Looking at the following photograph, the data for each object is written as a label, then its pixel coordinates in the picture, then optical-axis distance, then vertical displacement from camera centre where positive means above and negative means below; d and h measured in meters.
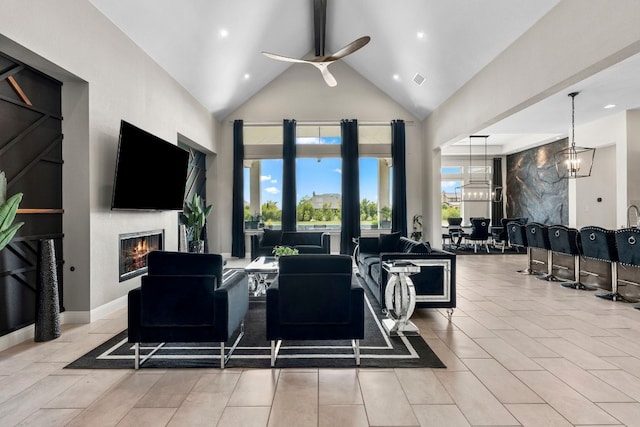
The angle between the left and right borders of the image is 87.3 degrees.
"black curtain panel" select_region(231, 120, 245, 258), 8.87 +0.46
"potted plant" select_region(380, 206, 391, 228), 9.27 -0.16
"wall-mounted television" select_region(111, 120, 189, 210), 4.18 +0.59
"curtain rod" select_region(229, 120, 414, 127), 8.95 +2.38
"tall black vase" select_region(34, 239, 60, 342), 3.34 -0.80
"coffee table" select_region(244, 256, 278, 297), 4.56 -0.80
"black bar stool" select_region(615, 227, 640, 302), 4.41 -0.49
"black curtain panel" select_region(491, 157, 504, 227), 12.55 +0.80
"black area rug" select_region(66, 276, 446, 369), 2.81 -1.27
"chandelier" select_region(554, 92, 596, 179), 6.24 +1.14
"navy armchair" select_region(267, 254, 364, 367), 2.80 -0.73
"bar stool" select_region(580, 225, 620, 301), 4.87 -0.58
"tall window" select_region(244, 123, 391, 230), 9.09 +0.98
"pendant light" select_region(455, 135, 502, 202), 12.13 +0.73
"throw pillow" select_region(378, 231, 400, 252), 6.11 -0.56
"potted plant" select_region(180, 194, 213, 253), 7.13 -0.18
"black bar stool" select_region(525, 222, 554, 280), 6.20 -0.56
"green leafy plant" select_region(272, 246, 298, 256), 4.89 -0.57
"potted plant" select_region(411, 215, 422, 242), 8.88 -0.38
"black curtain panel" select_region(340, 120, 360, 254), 8.86 +0.68
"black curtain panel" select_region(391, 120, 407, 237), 8.91 +0.89
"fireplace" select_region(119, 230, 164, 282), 4.60 -0.55
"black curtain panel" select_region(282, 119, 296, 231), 8.87 +0.95
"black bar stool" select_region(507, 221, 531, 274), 6.89 -0.52
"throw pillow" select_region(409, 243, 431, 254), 4.40 -0.50
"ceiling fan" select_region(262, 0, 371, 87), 4.43 +4.10
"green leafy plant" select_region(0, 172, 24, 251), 2.60 +0.01
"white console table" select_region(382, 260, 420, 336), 3.47 -0.90
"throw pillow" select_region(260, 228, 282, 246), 7.21 -0.56
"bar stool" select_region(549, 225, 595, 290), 5.56 -0.59
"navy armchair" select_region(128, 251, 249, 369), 2.73 -0.74
